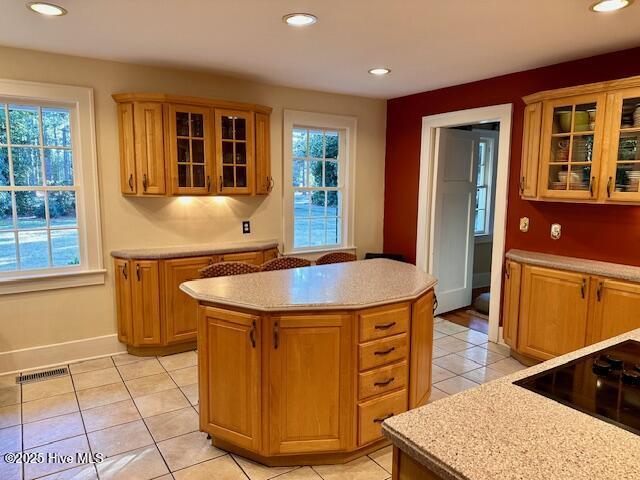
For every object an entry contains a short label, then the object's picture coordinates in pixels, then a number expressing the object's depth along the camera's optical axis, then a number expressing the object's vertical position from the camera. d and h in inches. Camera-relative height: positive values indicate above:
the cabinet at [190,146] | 144.2 +14.2
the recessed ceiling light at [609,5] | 92.2 +38.7
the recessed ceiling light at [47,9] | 97.1 +39.0
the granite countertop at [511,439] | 37.4 -22.8
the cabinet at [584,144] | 121.9 +13.8
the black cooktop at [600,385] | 46.9 -22.5
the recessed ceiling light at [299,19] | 102.0 +39.1
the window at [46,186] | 136.1 +0.0
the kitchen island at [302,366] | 88.6 -35.9
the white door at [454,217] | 193.8 -11.9
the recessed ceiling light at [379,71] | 151.0 +40.1
